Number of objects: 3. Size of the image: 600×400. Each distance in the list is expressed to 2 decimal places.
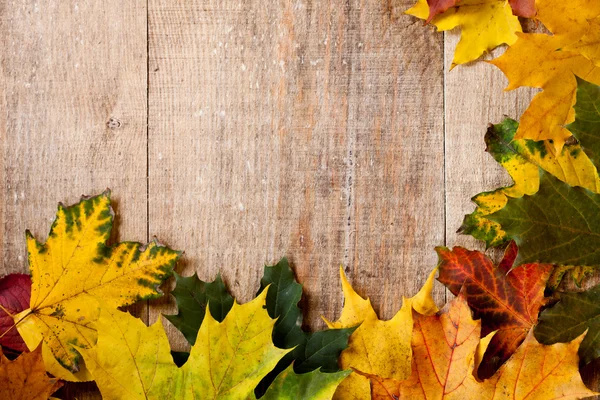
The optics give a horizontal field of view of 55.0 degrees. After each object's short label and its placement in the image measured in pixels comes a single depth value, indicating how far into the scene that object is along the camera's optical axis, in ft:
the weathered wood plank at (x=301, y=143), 3.03
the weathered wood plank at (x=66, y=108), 3.05
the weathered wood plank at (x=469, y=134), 3.02
